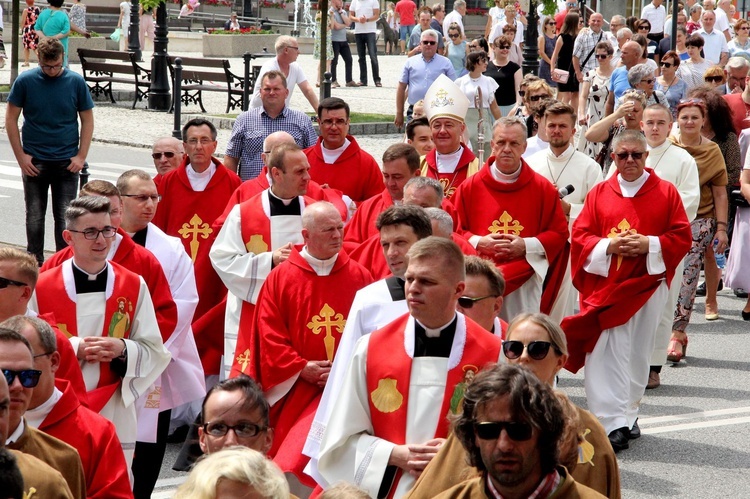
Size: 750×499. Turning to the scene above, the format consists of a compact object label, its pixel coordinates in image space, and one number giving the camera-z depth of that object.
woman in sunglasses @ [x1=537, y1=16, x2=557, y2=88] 23.44
